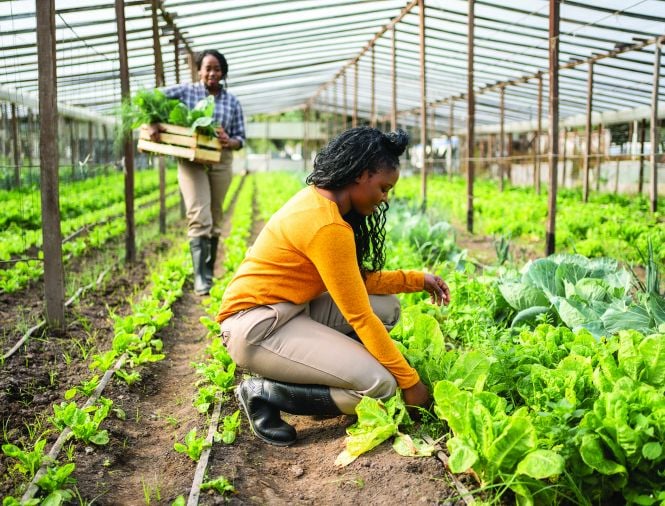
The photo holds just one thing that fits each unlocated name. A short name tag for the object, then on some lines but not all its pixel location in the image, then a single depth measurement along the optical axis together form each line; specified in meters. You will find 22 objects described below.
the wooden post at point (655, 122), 7.75
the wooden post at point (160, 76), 7.90
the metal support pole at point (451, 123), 16.96
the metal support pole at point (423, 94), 8.40
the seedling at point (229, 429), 2.71
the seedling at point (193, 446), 2.53
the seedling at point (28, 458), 2.32
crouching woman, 2.59
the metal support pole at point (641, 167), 11.42
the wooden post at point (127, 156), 6.25
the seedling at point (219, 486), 2.28
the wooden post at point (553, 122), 5.52
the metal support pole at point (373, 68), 12.12
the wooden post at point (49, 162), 3.92
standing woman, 5.35
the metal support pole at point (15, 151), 8.02
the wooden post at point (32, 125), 11.76
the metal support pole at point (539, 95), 11.67
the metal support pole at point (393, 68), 10.30
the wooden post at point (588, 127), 9.84
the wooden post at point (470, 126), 7.39
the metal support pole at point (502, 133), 13.47
